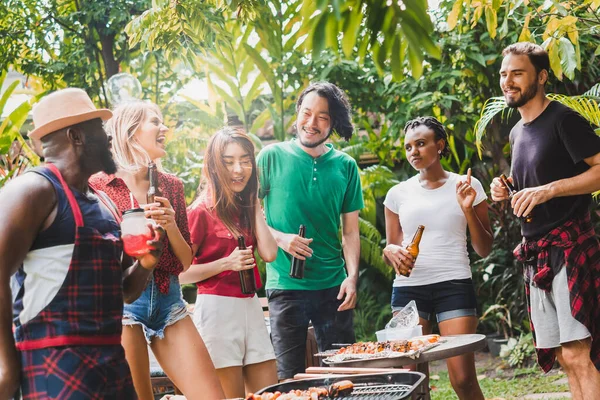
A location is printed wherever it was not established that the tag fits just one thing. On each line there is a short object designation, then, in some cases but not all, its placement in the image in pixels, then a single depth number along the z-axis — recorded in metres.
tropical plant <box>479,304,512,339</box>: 8.30
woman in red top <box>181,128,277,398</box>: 3.86
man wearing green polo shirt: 4.44
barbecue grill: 3.04
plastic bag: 4.21
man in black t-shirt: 4.06
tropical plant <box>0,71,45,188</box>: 6.89
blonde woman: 3.50
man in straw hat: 2.43
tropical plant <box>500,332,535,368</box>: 7.82
